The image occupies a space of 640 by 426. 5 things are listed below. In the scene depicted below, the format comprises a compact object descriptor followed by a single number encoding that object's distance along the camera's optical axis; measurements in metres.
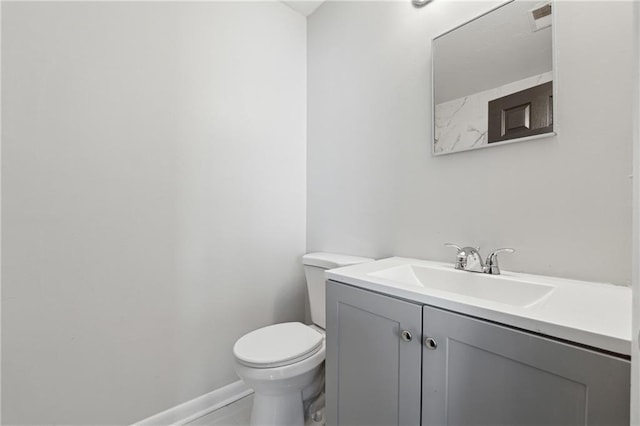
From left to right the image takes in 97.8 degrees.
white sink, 0.55
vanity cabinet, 0.53
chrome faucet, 1.00
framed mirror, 0.95
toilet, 1.12
